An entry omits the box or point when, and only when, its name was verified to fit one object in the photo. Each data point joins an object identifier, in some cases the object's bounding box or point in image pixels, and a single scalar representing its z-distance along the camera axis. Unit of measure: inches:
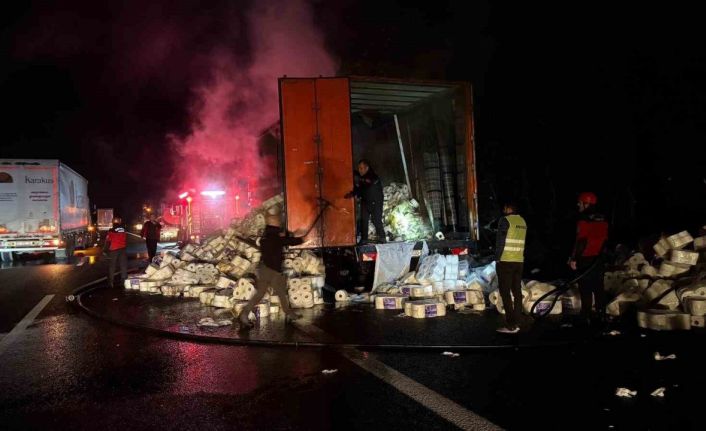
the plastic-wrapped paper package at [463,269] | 339.6
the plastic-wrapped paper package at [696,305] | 239.5
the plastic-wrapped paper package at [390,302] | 306.5
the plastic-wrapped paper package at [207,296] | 330.0
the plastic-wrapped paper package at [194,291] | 357.7
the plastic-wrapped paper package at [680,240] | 301.2
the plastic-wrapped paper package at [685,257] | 286.0
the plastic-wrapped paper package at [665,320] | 234.8
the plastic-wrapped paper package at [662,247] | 305.3
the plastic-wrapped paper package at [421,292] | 318.0
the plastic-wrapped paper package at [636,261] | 311.1
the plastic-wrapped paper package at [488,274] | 334.6
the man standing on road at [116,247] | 434.6
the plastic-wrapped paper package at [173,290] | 379.6
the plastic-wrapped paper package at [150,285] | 393.7
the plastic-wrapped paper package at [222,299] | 320.2
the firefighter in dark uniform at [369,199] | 377.7
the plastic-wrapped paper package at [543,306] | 275.4
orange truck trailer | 328.8
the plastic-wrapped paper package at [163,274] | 403.5
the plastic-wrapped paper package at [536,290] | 282.4
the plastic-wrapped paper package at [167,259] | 414.9
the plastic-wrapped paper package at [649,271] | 293.4
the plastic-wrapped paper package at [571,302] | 278.2
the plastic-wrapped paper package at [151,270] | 406.1
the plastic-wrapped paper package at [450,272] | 335.0
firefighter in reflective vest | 243.0
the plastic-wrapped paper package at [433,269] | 333.1
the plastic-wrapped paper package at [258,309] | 288.6
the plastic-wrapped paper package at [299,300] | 317.4
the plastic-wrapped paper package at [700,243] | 294.7
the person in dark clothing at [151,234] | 533.0
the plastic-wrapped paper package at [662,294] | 255.6
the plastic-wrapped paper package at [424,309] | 281.3
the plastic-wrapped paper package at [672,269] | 286.1
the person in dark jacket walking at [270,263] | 265.6
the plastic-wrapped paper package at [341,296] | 329.7
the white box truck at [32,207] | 710.5
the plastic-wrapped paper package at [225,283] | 350.9
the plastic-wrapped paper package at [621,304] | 265.9
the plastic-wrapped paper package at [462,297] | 297.1
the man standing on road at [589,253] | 248.5
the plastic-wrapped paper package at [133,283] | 406.0
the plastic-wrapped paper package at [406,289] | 319.4
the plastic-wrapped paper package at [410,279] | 340.8
